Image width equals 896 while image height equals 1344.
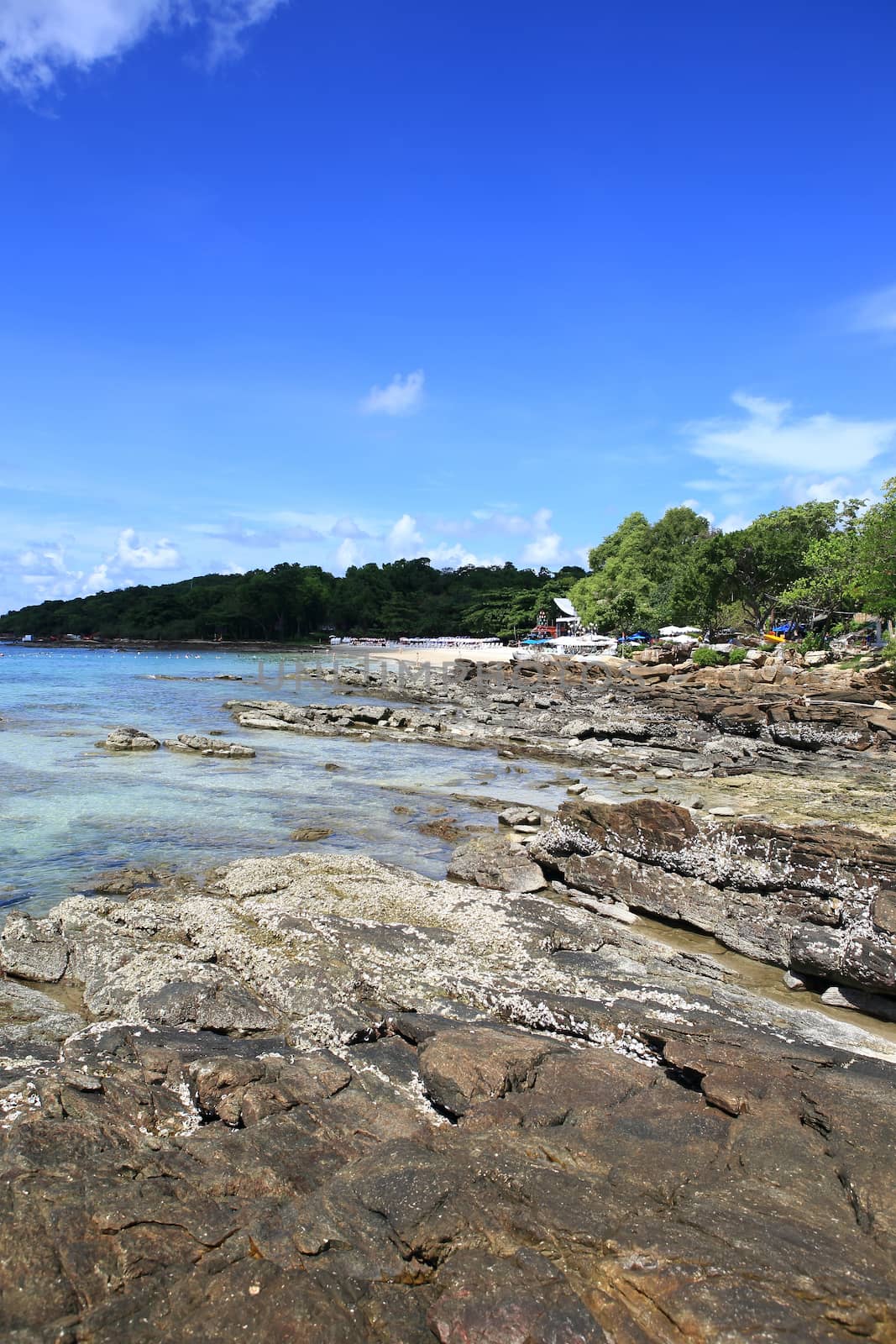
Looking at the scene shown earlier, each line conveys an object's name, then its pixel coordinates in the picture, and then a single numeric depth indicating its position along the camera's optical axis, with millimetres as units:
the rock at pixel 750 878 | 8477
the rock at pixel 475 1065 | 5324
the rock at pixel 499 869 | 11438
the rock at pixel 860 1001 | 7934
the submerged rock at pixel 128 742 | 25359
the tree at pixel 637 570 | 80188
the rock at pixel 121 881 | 11086
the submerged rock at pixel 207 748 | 24812
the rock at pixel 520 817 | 15688
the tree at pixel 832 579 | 43312
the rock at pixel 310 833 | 14477
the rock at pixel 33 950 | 8289
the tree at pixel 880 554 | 34344
